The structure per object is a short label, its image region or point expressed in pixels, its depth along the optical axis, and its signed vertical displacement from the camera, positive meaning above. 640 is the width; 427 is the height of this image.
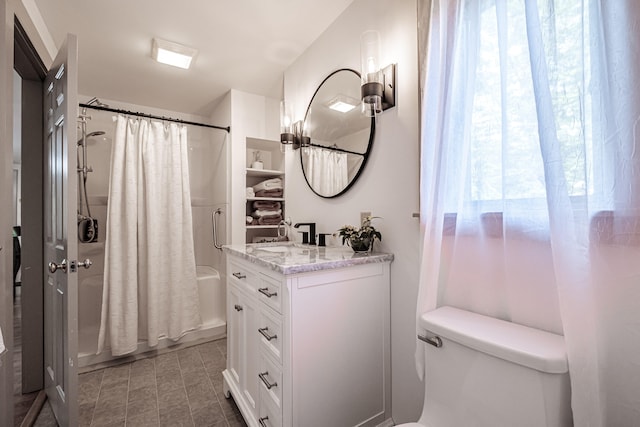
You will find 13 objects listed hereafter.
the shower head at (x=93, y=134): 2.58 +0.80
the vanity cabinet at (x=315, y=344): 1.12 -0.58
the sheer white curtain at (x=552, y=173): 0.67 +0.12
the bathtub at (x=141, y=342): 2.23 -0.96
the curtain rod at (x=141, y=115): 2.17 +0.88
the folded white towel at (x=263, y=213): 2.73 +0.03
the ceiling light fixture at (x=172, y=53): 1.99 +1.25
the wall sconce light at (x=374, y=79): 1.35 +0.69
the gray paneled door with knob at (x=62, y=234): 1.31 -0.08
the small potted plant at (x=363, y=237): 1.43 -0.12
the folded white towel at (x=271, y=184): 2.70 +0.32
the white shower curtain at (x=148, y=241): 2.25 -0.20
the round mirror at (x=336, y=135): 1.62 +0.51
